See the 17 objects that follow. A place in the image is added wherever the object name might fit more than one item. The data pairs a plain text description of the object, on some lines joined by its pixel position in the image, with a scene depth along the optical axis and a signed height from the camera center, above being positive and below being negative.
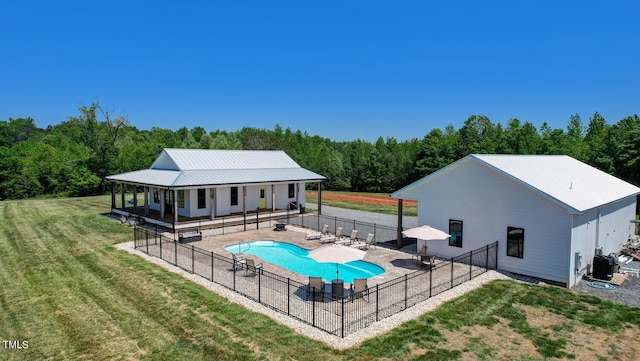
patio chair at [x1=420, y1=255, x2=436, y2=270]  16.70 -4.22
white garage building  14.83 -1.98
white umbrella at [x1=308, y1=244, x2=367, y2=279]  13.38 -3.21
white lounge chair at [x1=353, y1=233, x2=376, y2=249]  20.84 -4.33
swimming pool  17.58 -4.95
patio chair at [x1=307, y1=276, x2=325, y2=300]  13.41 -4.23
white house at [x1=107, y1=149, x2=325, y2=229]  26.95 -1.44
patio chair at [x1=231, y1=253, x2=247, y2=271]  15.98 -4.26
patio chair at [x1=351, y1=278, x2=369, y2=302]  13.11 -4.18
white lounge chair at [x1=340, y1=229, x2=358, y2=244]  22.00 -4.33
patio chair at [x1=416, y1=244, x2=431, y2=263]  16.88 -4.03
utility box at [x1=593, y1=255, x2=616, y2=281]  15.45 -4.06
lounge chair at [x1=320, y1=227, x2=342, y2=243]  22.64 -4.41
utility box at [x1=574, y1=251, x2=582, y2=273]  14.94 -3.68
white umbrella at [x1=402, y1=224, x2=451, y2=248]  16.55 -2.99
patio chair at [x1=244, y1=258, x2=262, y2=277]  15.41 -4.23
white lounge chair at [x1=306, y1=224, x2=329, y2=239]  23.17 -4.32
